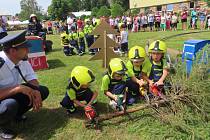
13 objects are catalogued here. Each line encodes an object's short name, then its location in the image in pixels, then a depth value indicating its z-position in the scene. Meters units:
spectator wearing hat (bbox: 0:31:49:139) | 2.19
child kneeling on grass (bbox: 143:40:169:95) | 2.94
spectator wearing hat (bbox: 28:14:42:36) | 6.82
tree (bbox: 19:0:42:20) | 60.48
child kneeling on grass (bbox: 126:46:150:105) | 2.87
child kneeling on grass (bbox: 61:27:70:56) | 6.77
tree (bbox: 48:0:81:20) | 39.30
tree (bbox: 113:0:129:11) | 41.89
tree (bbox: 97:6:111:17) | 29.51
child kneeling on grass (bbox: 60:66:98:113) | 2.46
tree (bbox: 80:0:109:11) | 53.43
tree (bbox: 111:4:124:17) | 26.67
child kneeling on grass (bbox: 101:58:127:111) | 2.62
